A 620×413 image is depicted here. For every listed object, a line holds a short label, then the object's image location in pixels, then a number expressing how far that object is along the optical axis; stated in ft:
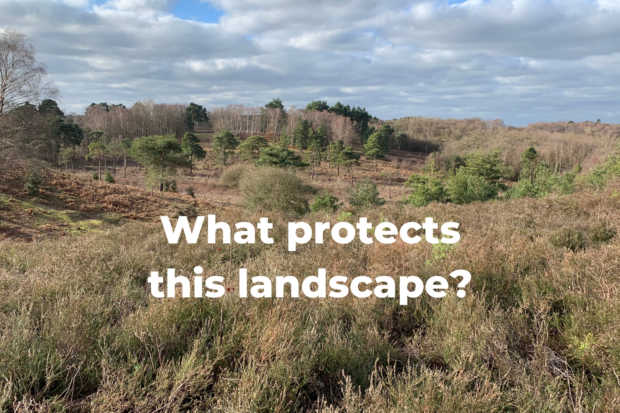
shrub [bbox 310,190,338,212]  75.15
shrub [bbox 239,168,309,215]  84.43
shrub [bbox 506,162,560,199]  70.90
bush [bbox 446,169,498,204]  73.15
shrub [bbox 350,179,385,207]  81.66
